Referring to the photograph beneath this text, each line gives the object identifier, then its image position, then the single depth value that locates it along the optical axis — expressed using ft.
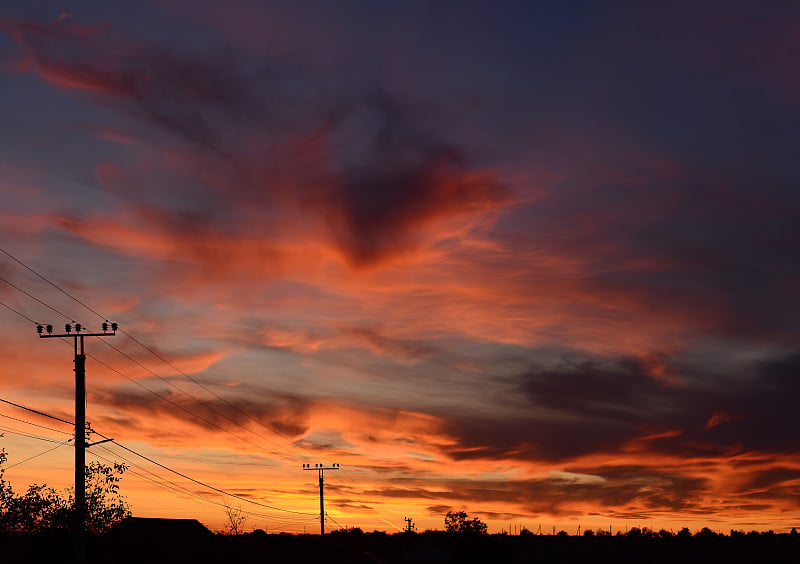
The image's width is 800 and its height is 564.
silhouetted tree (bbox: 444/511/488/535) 397.23
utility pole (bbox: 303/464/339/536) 404.47
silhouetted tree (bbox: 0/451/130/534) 193.88
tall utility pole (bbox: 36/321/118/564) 164.96
